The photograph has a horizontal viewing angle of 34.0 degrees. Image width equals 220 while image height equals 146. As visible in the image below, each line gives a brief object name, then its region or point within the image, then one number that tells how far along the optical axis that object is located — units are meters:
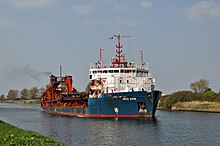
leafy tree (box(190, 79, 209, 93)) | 107.62
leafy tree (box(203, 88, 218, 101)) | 79.79
